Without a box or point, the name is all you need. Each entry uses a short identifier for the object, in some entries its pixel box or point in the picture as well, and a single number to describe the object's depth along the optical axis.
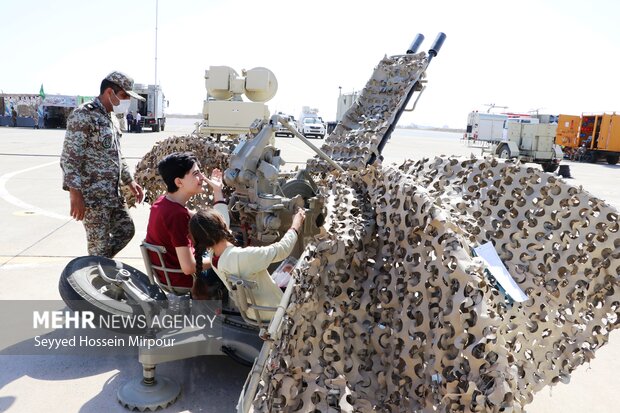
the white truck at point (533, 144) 17.95
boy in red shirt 3.19
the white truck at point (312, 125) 29.89
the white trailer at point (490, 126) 28.16
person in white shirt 2.63
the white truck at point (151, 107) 27.48
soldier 3.87
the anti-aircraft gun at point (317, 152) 3.19
